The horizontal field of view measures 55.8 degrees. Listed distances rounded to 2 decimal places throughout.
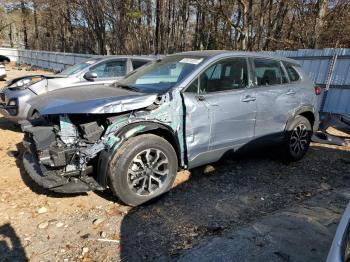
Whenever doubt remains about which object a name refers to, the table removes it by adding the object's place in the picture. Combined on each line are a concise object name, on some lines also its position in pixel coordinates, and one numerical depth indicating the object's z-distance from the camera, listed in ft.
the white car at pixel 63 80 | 20.97
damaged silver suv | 11.68
